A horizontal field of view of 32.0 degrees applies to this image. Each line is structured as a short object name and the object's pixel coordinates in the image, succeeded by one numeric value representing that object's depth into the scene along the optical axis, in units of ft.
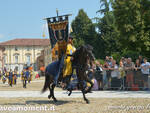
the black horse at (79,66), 32.42
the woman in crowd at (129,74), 51.62
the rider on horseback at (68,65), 33.83
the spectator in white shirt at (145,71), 50.39
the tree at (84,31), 193.41
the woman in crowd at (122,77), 52.25
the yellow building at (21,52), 380.99
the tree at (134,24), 108.99
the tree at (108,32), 183.78
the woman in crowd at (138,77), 50.84
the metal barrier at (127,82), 50.90
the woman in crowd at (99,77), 54.54
